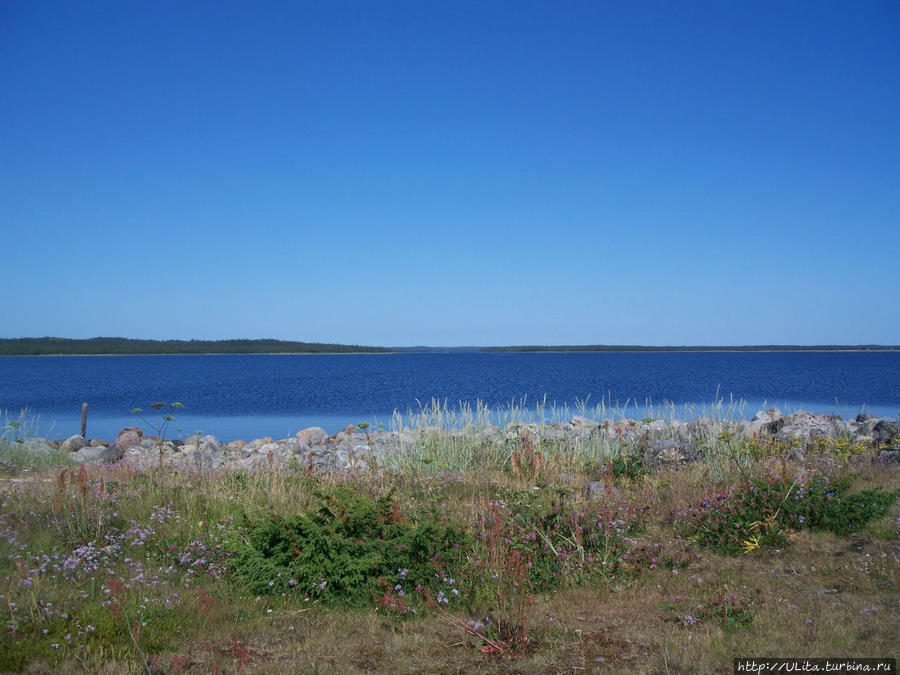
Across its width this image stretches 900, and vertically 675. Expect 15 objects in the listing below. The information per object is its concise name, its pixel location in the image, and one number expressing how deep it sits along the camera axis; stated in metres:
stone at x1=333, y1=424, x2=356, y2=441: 18.21
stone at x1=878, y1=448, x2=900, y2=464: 9.09
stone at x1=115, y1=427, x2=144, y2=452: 17.31
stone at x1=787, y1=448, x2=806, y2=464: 9.24
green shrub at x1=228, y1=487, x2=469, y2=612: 4.78
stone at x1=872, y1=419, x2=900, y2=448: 10.31
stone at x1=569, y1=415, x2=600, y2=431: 17.45
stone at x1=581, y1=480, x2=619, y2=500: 6.97
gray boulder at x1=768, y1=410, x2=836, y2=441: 11.47
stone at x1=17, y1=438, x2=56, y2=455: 12.08
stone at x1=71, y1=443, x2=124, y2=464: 14.76
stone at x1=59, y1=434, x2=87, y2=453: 16.09
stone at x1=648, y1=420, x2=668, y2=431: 15.13
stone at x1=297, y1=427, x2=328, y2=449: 17.89
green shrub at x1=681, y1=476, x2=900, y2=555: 5.79
